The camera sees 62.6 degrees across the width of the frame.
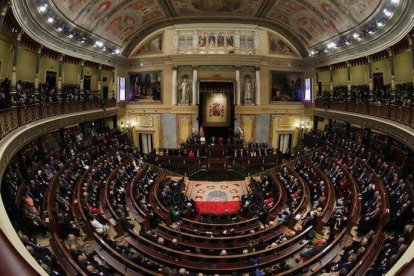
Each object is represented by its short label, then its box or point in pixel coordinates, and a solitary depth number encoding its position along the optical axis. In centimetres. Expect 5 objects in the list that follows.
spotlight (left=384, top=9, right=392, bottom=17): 1512
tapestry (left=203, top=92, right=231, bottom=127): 2792
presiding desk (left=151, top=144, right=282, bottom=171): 2327
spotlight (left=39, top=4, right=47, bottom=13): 1491
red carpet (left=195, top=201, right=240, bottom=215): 1664
